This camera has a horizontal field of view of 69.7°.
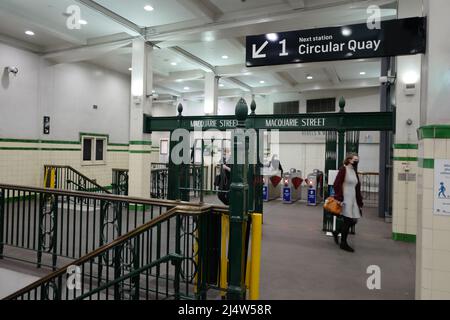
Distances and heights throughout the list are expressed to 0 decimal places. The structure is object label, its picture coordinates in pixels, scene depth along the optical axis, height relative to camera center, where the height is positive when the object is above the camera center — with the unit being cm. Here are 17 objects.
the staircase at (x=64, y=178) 1008 -76
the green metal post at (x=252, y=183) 644 -50
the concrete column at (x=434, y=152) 279 +9
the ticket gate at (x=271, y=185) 1067 -91
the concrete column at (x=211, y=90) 1192 +250
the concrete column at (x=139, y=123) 855 +88
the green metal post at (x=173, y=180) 777 -56
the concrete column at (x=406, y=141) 579 +39
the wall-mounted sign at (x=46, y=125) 1048 +93
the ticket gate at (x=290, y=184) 1040 -80
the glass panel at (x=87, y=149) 1206 +22
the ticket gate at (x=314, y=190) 1007 -94
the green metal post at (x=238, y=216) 281 -51
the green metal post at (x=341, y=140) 619 +40
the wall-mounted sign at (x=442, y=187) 278 -21
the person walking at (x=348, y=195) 520 -55
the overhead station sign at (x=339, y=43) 325 +133
